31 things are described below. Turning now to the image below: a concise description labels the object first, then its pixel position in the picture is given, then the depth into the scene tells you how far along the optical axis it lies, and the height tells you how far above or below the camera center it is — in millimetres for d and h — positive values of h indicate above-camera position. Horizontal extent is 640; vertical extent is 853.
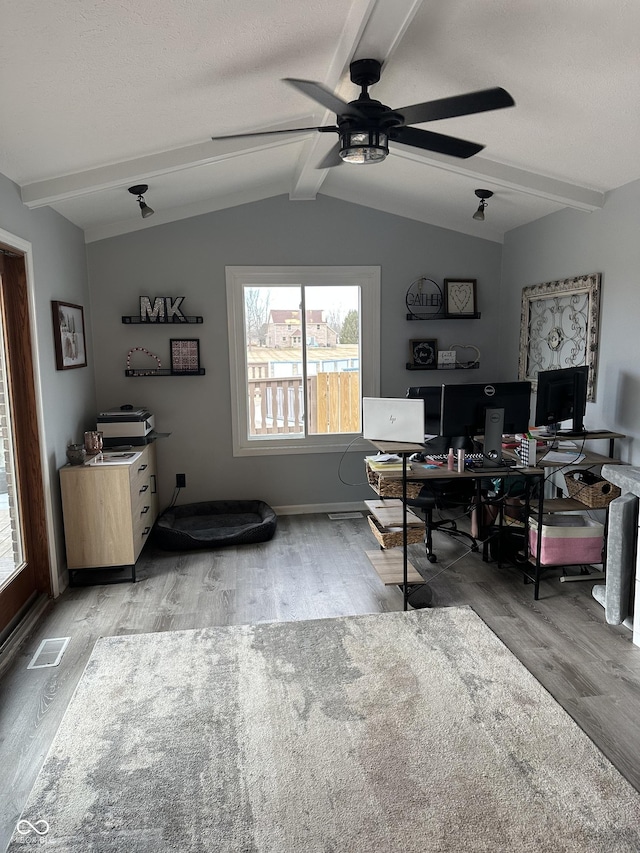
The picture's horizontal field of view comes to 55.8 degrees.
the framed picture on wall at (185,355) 5125 +32
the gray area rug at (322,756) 1983 -1530
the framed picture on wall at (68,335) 3951 +176
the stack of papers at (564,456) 3850 -672
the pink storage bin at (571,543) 3752 -1187
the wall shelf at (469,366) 5500 -106
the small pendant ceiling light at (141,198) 4070 +1130
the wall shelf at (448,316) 5379 +337
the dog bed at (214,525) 4582 -1355
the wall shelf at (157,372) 5039 -106
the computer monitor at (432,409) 4473 -402
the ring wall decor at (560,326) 4109 +201
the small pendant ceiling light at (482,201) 4504 +1153
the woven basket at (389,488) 3663 -805
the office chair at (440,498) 4309 -1046
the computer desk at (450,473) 3520 -697
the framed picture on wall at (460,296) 5449 +523
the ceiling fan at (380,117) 2293 +963
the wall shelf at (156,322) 4973 +315
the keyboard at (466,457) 3797 -657
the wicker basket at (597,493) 3795 -887
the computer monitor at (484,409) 3664 -332
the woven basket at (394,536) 3723 -1120
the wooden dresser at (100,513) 3877 -990
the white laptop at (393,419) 3613 -385
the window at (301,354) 5262 +23
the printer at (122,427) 4562 -508
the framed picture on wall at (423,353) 5418 +15
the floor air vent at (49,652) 3025 -1498
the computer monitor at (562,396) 3967 -286
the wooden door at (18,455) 3354 -540
